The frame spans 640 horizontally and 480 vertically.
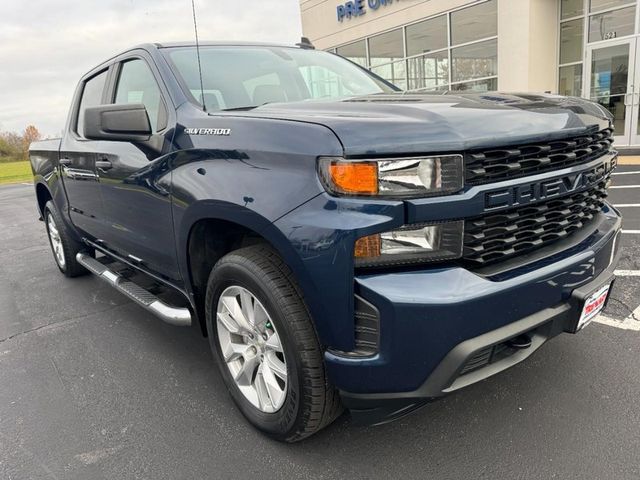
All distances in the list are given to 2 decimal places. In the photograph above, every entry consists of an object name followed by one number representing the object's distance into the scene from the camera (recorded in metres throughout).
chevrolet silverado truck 1.74
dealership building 10.86
